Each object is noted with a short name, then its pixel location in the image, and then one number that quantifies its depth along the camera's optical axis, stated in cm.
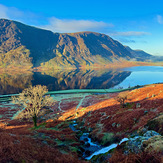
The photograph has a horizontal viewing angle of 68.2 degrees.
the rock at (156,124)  1235
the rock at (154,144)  754
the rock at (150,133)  1073
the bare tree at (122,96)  3523
